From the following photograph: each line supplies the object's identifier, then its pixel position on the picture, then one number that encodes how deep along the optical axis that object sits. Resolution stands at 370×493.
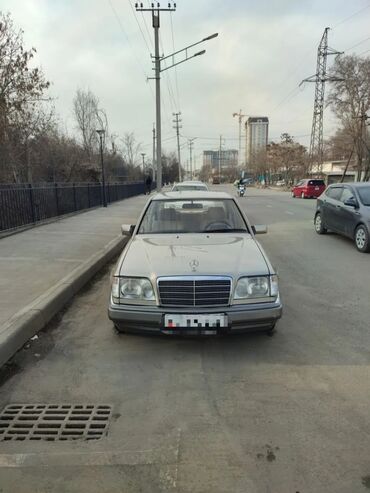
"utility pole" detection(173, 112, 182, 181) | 66.40
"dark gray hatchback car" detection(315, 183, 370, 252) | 9.63
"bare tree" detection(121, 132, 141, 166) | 63.81
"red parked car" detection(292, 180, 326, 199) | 34.12
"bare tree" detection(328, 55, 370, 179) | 44.34
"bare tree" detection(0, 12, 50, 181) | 13.54
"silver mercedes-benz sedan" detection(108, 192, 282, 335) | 3.82
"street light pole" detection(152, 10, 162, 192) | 23.75
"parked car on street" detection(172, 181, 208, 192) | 14.30
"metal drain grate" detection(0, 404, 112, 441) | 2.90
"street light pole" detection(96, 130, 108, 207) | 23.12
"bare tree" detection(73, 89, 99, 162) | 41.38
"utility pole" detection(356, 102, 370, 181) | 43.41
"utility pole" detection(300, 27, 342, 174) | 55.75
